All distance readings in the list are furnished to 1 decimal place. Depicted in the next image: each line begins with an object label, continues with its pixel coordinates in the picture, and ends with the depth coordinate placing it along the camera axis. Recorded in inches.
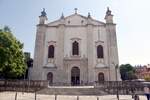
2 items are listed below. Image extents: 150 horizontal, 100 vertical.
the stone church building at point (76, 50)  711.0
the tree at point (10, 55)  521.9
